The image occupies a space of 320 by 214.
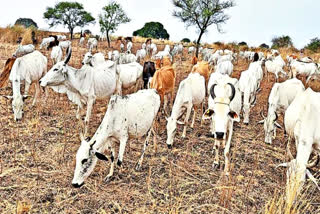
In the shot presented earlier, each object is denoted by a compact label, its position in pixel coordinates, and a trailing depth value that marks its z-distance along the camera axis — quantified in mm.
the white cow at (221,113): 4695
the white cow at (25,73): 7184
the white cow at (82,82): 6246
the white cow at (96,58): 10197
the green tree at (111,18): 30234
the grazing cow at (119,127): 4164
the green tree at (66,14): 41688
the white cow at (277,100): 6996
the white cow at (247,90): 8484
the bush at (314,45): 32578
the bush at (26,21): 64762
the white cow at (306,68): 16188
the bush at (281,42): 40947
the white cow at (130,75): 8961
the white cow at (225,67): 12634
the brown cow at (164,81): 7501
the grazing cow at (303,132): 3625
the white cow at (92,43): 26972
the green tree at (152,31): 61875
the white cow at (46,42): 22689
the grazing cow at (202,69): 10359
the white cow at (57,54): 13664
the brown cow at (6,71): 8805
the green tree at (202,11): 24859
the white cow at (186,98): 6117
